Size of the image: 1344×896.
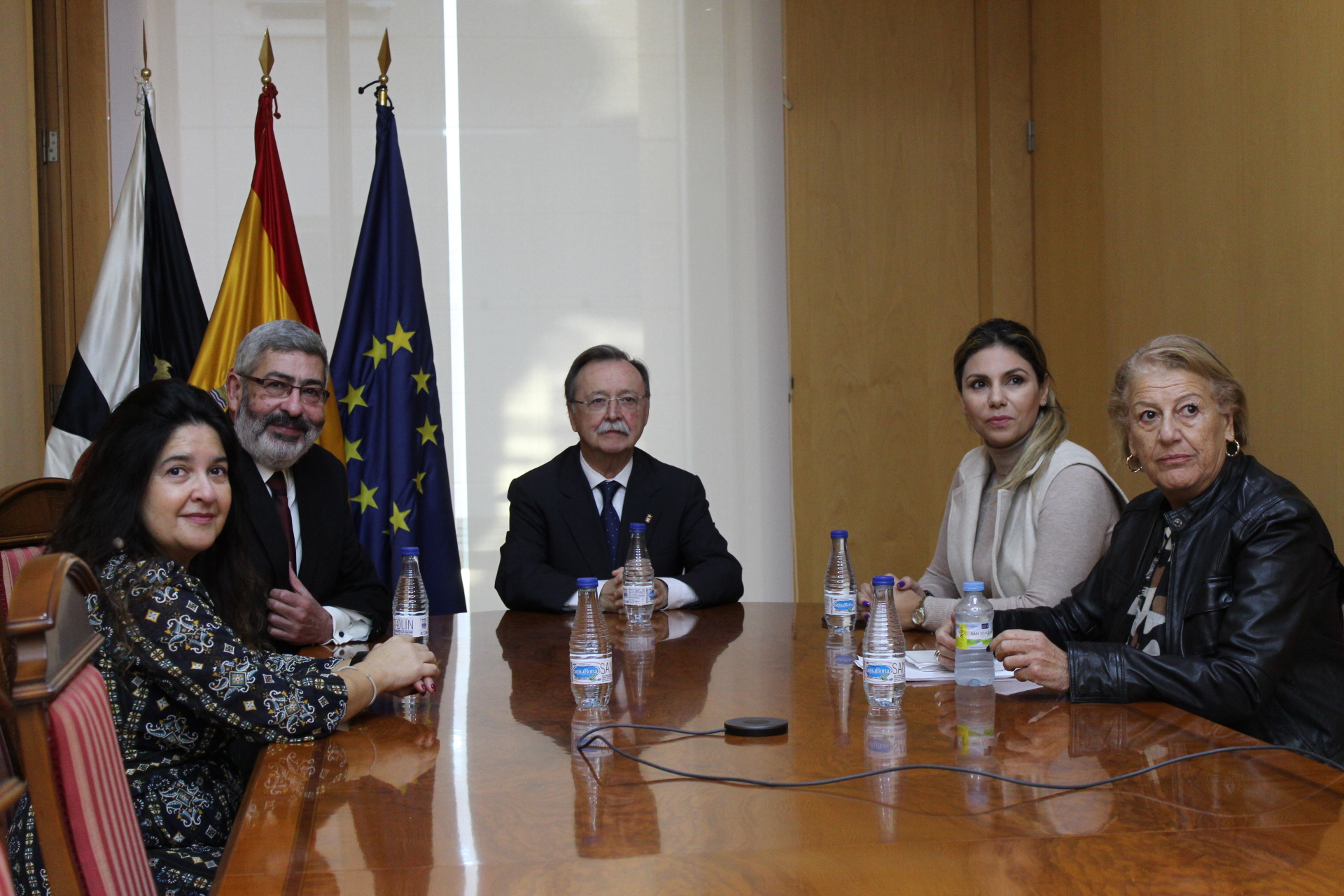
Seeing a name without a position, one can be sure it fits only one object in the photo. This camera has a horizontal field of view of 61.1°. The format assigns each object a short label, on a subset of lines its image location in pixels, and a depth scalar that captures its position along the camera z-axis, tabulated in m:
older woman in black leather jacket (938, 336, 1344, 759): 1.90
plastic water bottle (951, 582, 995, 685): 2.00
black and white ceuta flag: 3.76
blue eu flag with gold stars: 3.93
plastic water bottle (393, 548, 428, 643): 2.50
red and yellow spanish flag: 3.73
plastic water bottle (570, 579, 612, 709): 1.86
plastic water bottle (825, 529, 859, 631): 2.64
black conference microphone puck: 1.71
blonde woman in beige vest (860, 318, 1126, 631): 2.59
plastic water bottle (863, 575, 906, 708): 1.82
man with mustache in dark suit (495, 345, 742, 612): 3.32
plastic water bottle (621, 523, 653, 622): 2.76
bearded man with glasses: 2.98
